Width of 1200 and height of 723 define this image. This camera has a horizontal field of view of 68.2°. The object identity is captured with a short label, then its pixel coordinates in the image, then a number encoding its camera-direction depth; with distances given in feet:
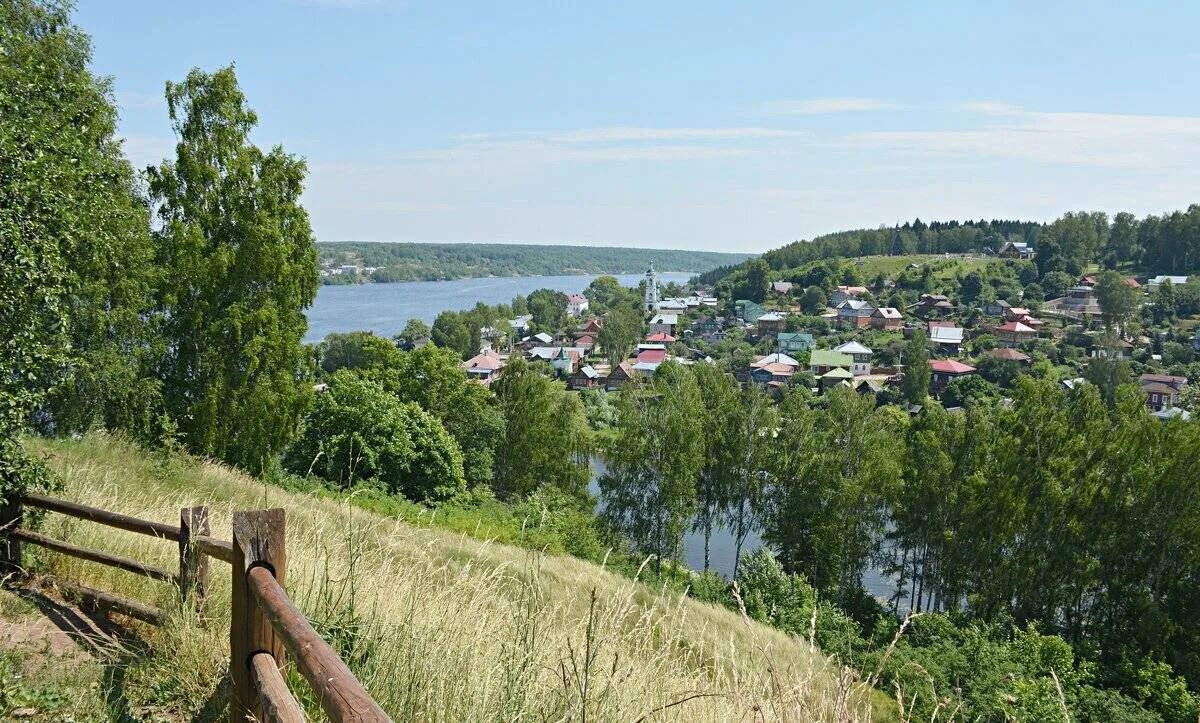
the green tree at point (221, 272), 49.65
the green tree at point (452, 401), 104.27
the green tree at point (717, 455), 100.48
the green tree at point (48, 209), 18.22
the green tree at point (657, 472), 92.63
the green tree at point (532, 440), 111.04
